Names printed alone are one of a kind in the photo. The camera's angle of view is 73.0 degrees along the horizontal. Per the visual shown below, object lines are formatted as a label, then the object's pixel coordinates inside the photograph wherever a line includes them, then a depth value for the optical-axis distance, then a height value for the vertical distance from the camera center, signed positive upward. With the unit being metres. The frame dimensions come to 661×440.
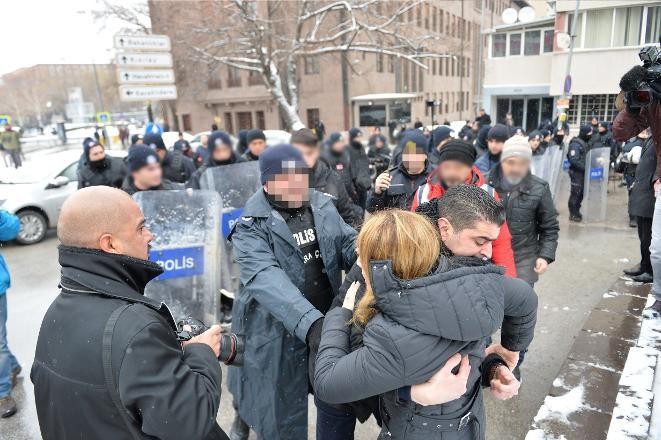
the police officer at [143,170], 4.03 -0.36
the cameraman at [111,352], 1.25 -0.62
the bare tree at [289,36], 17.92 +3.69
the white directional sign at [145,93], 7.60 +0.65
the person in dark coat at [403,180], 3.46 -0.50
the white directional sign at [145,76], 7.52 +0.92
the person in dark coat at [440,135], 6.52 -0.29
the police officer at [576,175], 7.92 -1.15
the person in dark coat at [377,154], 10.68 -0.85
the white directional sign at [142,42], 7.33 +1.47
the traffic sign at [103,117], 25.44 +0.84
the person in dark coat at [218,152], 5.09 -0.29
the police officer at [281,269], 2.21 -0.72
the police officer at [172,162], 6.12 -0.49
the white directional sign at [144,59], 7.41 +1.19
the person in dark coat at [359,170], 7.02 -0.80
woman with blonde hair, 1.25 -0.59
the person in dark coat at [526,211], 3.21 -0.71
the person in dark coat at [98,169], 5.66 -0.46
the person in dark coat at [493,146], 5.59 -0.41
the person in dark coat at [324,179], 4.11 -0.55
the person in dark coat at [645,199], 4.50 -0.93
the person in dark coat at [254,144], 5.84 -0.25
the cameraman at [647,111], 2.95 -0.04
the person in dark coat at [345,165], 6.60 -0.68
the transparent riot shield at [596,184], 7.63 -1.31
